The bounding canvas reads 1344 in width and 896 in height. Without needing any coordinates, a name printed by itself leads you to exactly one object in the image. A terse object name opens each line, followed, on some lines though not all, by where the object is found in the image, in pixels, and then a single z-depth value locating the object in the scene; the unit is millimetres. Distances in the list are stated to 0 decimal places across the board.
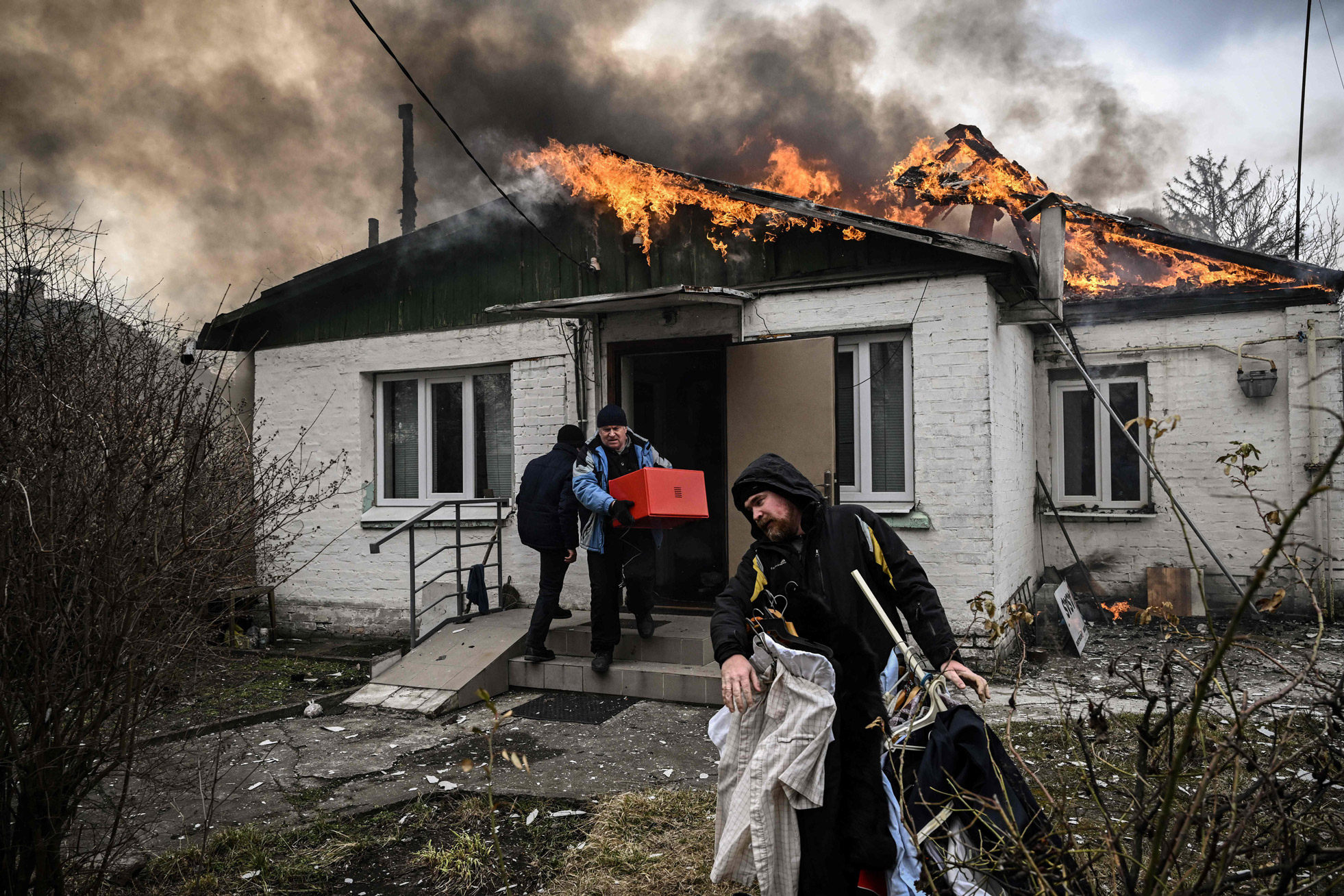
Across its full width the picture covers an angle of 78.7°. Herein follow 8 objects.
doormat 5840
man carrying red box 6148
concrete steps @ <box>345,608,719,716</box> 6152
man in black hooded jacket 2391
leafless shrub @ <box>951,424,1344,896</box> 1424
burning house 6773
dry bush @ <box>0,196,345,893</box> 2578
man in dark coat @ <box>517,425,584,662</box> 6297
